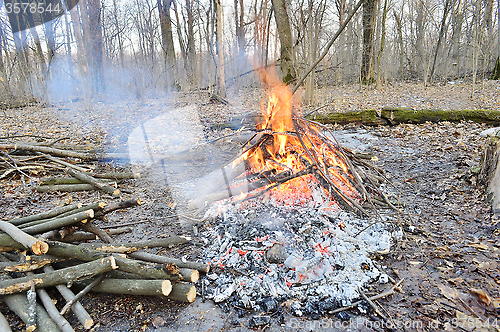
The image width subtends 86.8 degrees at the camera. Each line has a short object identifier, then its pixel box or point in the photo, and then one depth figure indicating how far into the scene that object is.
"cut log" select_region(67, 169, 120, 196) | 5.03
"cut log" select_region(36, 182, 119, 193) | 5.23
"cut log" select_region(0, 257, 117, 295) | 2.38
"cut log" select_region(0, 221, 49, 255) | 2.40
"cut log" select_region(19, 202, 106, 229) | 2.77
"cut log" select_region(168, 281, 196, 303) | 2.46
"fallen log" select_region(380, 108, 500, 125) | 7.68
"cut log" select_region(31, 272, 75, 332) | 2.10
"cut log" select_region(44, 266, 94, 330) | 2.17
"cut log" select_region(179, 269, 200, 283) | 2.54
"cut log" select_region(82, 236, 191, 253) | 2.75
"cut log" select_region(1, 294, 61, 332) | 2.12
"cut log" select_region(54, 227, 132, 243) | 2.94
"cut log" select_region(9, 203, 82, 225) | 2.95
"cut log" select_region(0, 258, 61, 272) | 2.42
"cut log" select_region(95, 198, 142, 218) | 2.95
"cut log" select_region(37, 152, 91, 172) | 5.89
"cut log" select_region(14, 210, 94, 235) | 2.70
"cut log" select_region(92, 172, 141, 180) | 5.61
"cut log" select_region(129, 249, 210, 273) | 2.78
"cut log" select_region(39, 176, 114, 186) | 5.32
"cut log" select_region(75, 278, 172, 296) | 2.38
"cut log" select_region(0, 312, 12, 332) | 2.09
